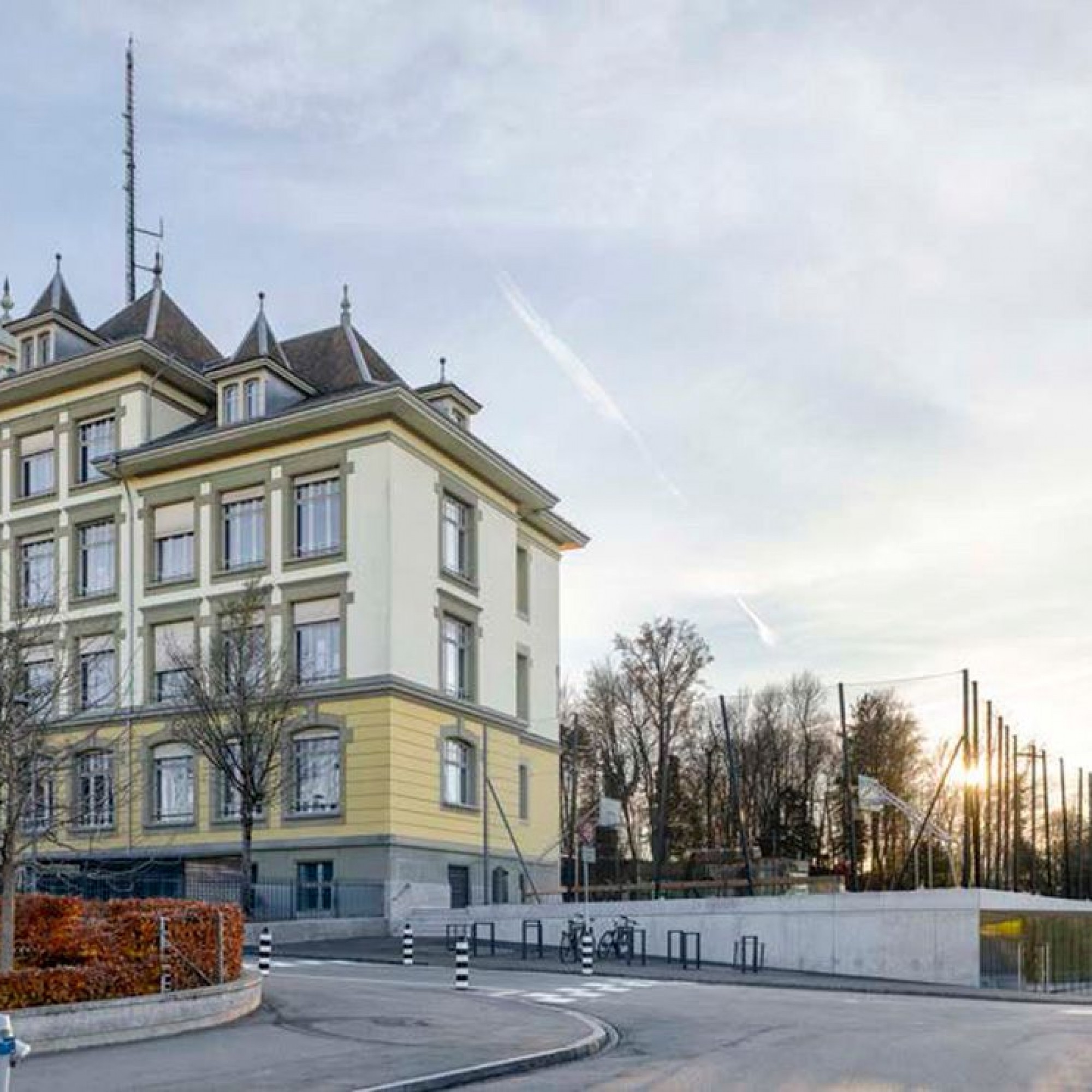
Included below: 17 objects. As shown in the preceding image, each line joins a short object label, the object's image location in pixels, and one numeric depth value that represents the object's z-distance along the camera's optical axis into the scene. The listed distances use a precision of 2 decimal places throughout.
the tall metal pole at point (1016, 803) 50.69
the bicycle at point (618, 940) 34.16
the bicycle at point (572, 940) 33.62
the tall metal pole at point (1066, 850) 58.66
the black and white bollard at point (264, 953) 27.08
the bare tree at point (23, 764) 18.28
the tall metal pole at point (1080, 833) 61.28
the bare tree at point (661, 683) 72.06
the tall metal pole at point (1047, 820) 59.03
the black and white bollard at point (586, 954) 29.19
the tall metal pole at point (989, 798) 43.66
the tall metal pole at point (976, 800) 38.22
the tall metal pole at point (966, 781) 37.72
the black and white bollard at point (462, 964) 24.34
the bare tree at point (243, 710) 41.34
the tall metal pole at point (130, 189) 63.53
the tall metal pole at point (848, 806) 38.78
